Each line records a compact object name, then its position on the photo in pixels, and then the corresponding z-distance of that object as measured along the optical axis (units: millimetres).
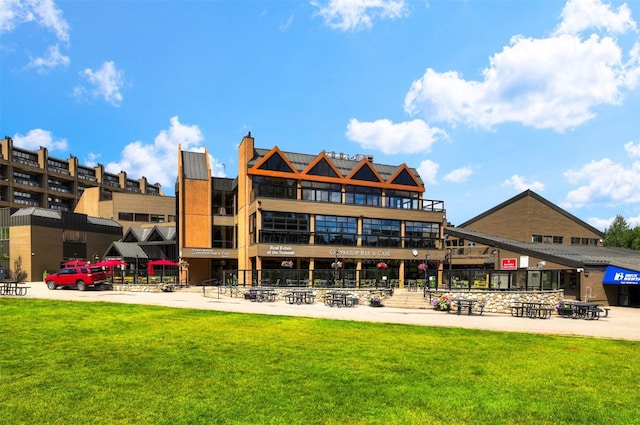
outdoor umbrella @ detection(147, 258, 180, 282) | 40875
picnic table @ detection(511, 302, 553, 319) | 23625
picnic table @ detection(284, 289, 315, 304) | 28636
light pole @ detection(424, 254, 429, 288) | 43678
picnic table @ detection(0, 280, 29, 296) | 29889
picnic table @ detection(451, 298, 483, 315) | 24359
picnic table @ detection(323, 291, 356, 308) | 27438
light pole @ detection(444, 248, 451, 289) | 46625
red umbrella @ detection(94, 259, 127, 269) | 39938
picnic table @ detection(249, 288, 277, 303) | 29594
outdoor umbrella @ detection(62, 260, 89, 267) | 47412
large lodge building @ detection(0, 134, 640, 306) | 34875
